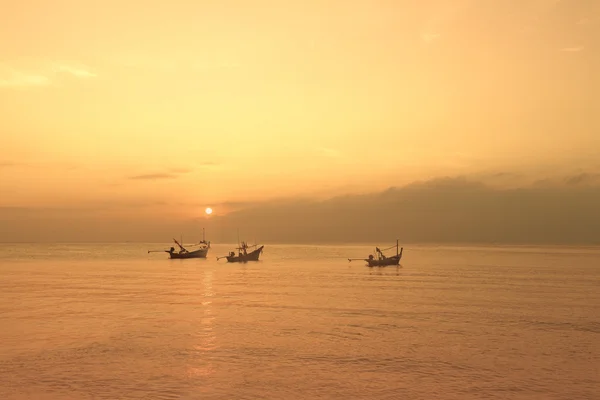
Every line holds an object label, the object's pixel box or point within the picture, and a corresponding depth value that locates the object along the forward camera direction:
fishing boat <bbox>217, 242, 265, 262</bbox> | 118.25
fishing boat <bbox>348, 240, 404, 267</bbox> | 96.31
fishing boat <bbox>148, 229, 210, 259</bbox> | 131.75
